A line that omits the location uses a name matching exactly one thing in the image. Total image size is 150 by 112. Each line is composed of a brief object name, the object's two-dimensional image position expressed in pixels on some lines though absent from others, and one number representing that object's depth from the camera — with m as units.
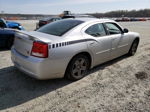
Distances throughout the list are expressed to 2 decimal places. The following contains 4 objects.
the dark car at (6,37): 4.61
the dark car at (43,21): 10.42
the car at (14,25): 6.44
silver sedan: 2.31
